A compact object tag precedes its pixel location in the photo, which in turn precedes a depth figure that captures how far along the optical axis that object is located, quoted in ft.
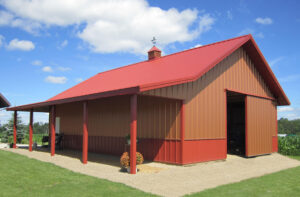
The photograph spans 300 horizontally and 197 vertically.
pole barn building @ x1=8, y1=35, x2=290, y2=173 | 35.29
